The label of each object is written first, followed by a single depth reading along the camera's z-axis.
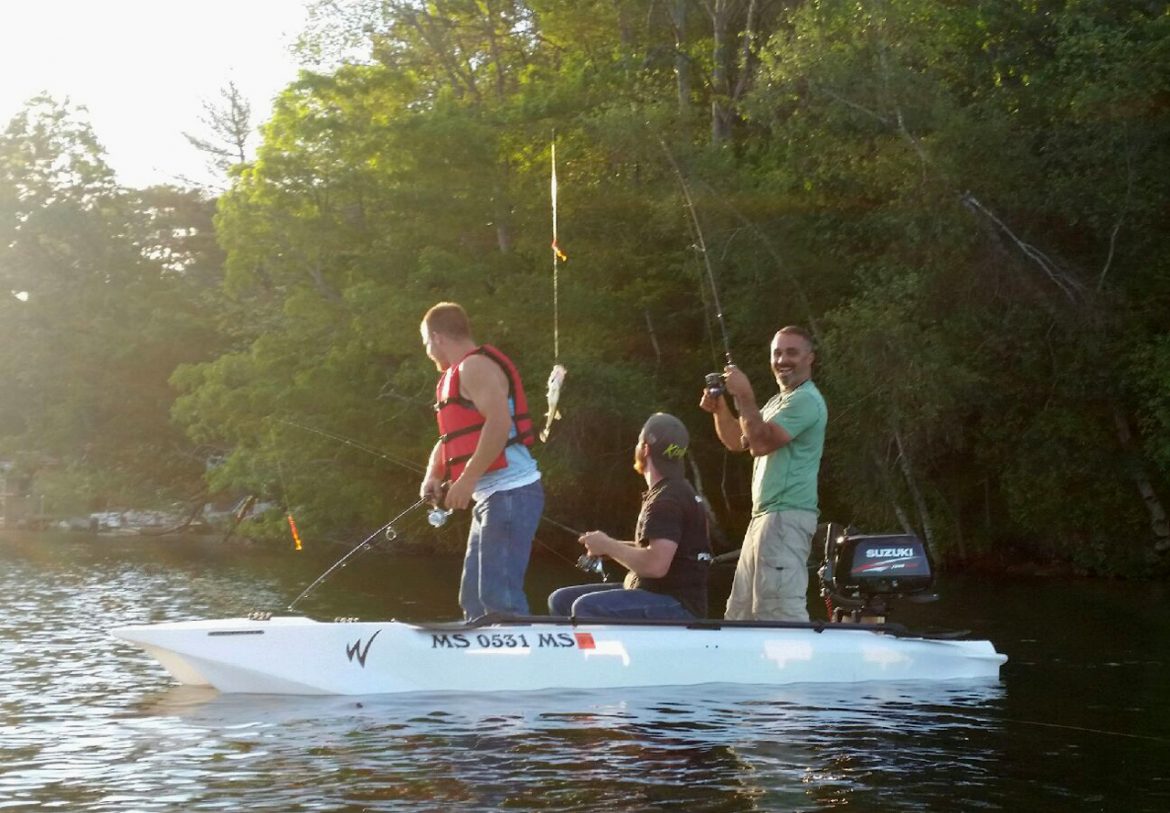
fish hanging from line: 9.51
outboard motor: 9.55
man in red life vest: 8.53
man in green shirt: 8.94
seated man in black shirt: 8.73
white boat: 8.98
